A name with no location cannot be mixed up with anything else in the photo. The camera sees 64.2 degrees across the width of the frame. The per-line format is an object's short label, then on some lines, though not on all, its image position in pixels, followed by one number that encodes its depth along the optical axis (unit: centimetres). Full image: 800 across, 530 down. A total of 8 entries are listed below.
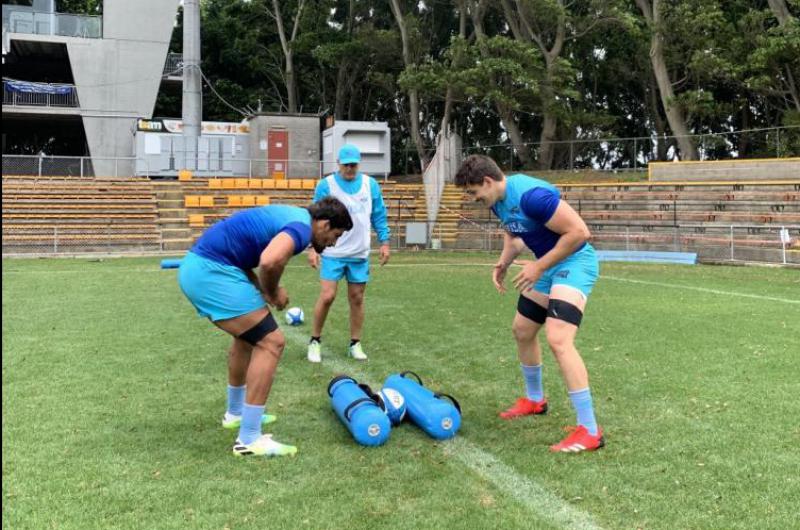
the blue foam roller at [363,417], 393
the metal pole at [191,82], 2858
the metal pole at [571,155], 3059
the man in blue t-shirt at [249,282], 375
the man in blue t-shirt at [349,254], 616
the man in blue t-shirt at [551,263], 388
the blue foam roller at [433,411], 411
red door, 3297
